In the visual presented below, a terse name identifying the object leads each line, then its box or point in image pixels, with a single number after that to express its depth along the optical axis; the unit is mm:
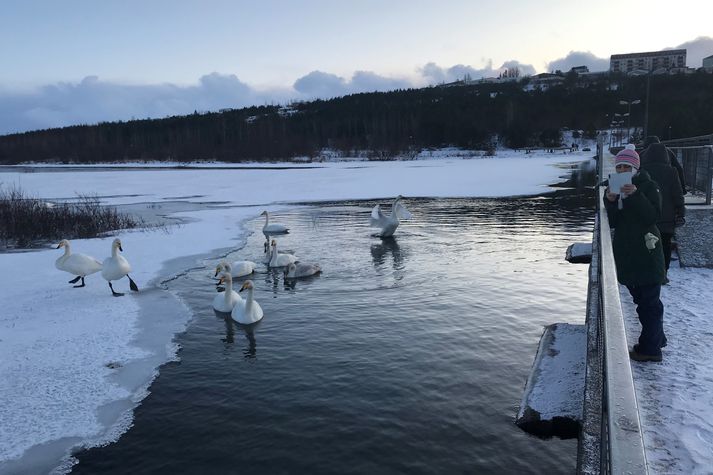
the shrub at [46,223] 20484
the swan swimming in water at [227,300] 10258
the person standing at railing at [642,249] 5566
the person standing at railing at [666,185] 7914
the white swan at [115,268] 11297
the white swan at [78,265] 11586
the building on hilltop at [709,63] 194875
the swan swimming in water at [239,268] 12422
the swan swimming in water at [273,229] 19328
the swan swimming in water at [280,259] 13773
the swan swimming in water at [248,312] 9555
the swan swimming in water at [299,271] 12594
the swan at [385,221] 17859
